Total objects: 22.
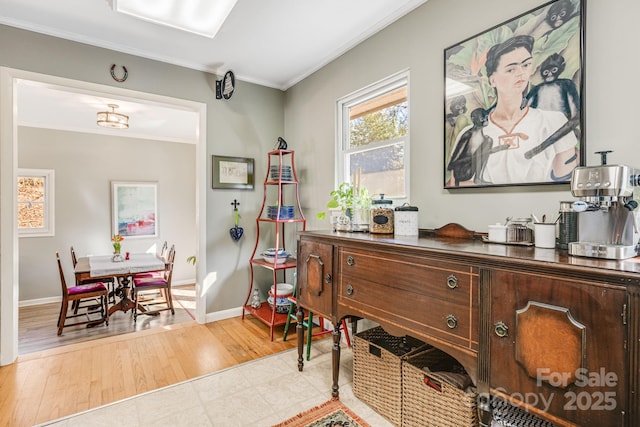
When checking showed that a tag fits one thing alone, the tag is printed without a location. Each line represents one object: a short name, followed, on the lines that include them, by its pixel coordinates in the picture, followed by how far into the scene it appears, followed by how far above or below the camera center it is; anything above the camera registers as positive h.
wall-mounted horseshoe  2.88 +1.24
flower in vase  4.34 -0.53
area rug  1.79 -1.24
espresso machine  1.06 -0.01
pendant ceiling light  3.90 +1.12
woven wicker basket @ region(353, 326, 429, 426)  1.79 -0.98
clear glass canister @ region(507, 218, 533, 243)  1.48 -0.12
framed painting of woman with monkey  1.50 +0.58
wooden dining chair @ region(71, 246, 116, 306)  3.78 -0.91
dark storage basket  1.38 -0.97
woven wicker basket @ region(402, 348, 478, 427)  1.46 -0.95
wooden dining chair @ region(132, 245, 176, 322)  3.85 -0.98
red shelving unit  3.21 -0.10
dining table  3.71 -0.76
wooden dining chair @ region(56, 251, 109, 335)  3.32 -0.99
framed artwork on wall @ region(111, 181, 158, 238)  5.23 -0.02
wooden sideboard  0.90 -0.40
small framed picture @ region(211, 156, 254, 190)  3.44 +0.39
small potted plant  2.37 -0.02
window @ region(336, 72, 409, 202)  2.42 +0.60
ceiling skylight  2.23 +1.46
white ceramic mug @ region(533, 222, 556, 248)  1.38 -0.12
